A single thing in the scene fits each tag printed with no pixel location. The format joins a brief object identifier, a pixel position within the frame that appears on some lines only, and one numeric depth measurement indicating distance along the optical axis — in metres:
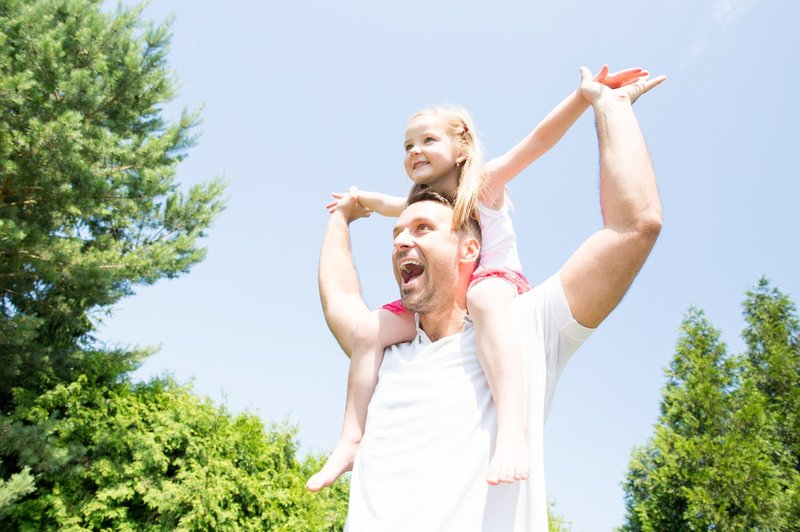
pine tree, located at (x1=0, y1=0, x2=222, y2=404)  5.83
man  1.09
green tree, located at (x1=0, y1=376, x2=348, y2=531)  6.01
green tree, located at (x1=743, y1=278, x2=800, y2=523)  10.55
